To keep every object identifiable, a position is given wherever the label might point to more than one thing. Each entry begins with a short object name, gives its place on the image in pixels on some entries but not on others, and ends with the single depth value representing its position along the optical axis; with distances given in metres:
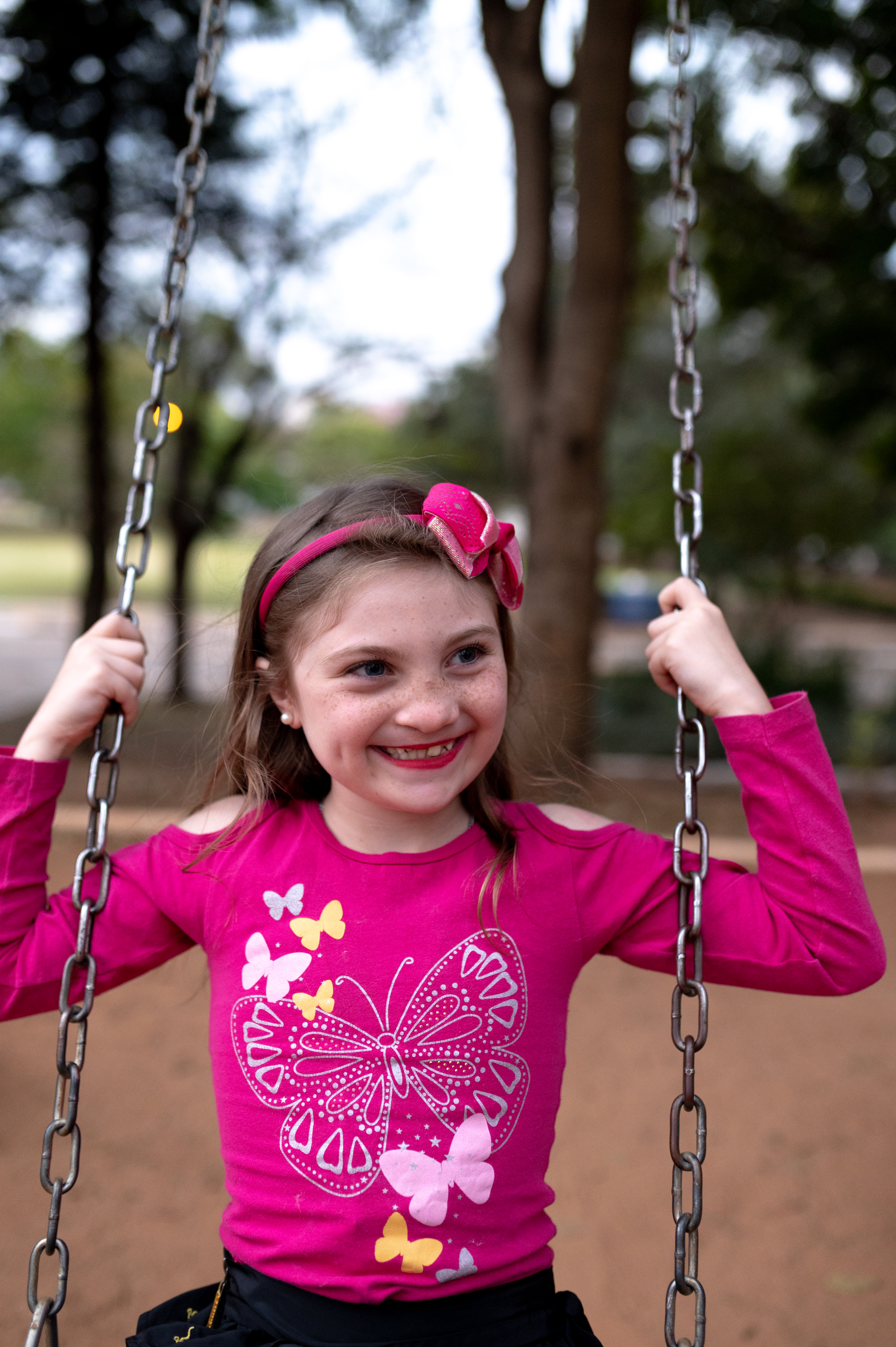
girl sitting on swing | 1.42
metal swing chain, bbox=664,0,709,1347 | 1.41
